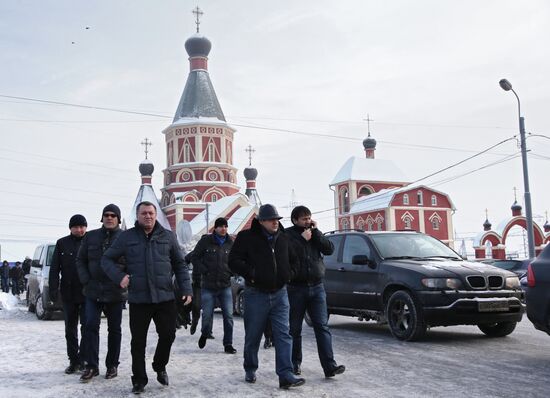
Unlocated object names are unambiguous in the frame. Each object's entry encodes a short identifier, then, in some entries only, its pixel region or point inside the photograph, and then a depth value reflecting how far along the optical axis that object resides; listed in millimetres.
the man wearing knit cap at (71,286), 7230
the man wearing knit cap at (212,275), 9242
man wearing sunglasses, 6812
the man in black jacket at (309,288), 6641
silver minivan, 15078
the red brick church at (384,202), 58188
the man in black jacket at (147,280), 6117
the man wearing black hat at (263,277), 6297
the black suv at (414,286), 9156
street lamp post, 22234
